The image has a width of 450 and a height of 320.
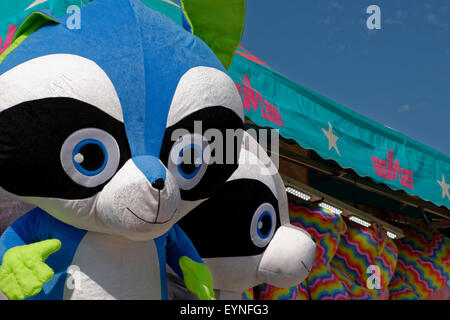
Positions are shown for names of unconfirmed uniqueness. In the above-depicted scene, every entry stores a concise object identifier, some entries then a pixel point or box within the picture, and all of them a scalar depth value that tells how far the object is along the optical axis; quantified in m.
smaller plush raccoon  2.29
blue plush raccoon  1.55
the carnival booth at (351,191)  3.04
